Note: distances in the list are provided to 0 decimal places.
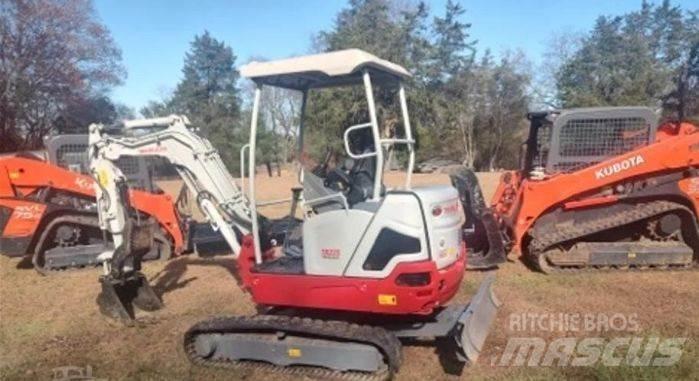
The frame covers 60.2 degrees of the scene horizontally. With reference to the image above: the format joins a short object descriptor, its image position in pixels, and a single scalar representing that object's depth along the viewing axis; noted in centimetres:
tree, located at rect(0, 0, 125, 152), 2723
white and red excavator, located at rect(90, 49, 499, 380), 471
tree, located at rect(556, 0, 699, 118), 3922
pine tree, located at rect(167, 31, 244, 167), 4524
